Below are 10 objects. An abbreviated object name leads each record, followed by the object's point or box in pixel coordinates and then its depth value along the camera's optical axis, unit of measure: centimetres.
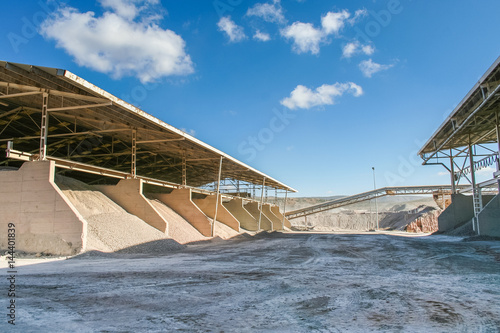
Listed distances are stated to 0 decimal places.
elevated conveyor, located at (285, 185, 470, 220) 4662
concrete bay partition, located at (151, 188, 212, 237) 2429
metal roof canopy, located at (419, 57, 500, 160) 1620
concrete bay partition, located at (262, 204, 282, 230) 4585
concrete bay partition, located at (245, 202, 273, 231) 3953
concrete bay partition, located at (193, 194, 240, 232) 2941
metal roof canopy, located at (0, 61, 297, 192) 1405
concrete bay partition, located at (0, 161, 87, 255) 1300
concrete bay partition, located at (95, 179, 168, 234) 1889
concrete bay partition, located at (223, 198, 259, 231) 3675
